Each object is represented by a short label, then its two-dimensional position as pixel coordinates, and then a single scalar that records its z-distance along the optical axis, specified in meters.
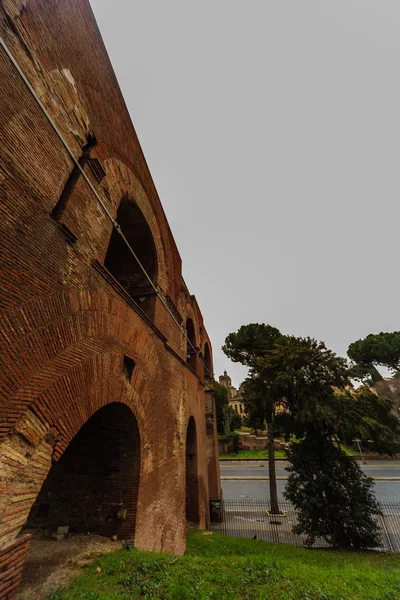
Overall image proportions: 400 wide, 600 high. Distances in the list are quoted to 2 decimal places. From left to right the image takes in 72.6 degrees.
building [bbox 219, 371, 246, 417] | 52.38
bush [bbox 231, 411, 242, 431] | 38.53
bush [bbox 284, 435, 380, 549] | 8.45
